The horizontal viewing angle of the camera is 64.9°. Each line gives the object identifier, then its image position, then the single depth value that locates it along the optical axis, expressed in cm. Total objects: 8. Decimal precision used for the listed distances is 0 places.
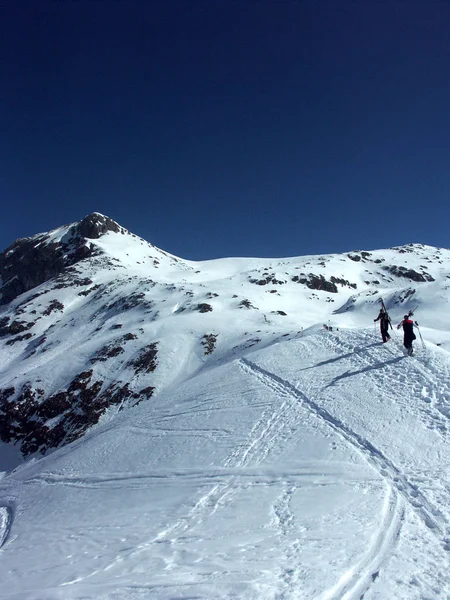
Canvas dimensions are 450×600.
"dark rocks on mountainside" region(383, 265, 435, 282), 8181
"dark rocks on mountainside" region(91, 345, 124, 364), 3593
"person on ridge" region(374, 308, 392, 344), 1855
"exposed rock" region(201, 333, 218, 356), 3428
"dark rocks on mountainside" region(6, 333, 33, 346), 5624
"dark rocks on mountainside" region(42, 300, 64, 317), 6450
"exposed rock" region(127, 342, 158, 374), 3257
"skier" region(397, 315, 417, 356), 1619
